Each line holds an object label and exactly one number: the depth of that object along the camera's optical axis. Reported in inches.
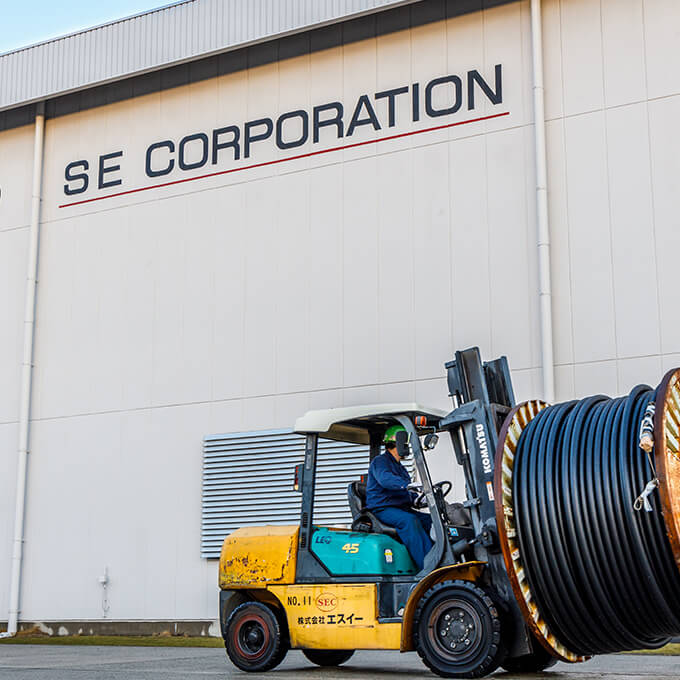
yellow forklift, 317.7
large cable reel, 282.4
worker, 344.8
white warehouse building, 529.0
